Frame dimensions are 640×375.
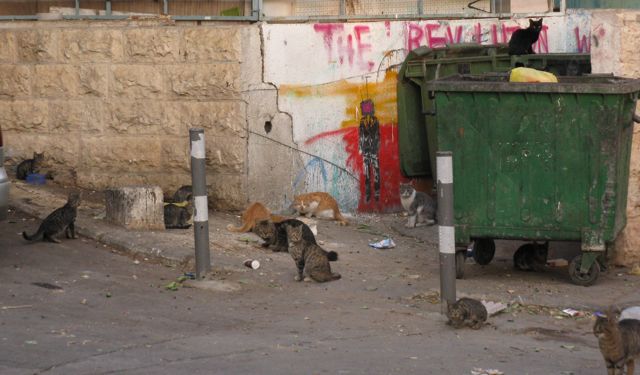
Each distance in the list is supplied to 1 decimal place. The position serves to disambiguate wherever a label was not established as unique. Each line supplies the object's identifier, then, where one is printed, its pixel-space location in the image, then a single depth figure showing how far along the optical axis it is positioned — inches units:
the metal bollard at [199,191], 548.5
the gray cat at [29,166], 772.2
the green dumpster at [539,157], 556.4
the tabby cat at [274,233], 629.6
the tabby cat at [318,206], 741.1
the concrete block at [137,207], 660.6
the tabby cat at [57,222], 627.4
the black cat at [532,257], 607.4
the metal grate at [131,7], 753.7
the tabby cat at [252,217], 687.8
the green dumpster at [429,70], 731.9
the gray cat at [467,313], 473.7
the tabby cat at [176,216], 677.5
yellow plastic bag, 588.2
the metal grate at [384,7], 765.6
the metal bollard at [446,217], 488.1
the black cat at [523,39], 742.8
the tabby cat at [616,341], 374.1
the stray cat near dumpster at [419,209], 741.1
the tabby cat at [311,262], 565.9
